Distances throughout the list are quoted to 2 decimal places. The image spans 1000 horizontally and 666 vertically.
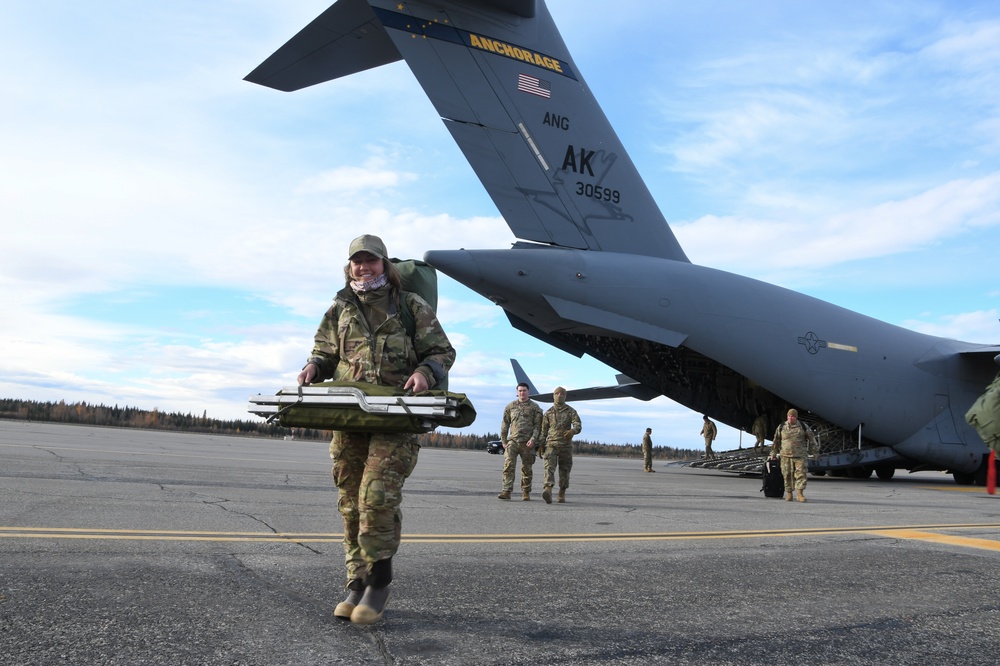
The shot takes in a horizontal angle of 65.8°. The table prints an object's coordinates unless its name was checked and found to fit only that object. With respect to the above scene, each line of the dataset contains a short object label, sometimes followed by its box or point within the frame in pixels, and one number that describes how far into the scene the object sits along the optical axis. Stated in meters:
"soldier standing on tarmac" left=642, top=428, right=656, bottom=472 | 22.69
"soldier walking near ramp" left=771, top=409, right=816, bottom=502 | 12.16
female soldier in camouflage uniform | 3.39
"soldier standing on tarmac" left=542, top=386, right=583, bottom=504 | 10.13
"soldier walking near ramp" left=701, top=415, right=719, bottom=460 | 25.42
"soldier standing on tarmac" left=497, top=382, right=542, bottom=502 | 10.31
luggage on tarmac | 12.54
